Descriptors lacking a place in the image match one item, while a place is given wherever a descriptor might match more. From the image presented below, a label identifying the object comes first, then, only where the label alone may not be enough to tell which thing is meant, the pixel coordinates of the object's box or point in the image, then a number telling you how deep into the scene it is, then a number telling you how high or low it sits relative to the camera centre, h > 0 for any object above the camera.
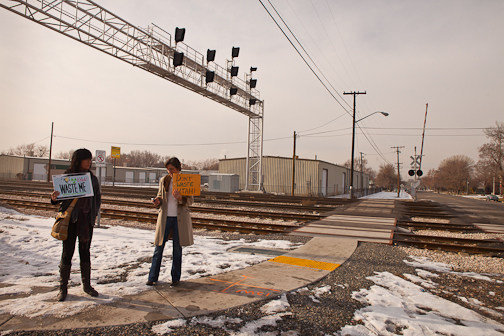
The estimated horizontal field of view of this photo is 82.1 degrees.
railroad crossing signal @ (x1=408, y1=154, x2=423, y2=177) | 25.56 +1.51
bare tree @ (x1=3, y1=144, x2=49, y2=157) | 101.78 +8.12
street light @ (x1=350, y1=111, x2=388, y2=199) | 27.89 +4.95
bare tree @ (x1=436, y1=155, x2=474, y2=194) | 86.94 +4.66
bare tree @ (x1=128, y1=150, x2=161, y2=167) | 136.50 +8.70
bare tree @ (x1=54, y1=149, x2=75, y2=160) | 122.01 +8.16
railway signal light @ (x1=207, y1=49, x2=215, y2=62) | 20.94 +8.98
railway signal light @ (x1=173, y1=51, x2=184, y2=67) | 18.05 +7.47
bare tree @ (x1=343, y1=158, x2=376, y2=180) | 130.19 +8.65
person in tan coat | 4.28 -0.72
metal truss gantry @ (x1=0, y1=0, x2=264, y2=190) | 13.52 +7.45
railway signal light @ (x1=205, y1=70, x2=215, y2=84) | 20.50 +7.30
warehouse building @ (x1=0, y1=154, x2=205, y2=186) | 59.25 +0.80
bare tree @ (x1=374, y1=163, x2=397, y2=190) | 101.62 +2.99
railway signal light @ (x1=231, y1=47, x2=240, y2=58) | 24.80 +10.96
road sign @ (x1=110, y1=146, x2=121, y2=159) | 13.71 +1.15
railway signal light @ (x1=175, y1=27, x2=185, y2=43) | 18.20 +9.05
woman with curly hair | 3.70 -0.69
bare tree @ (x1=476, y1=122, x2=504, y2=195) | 58.78 +7.13
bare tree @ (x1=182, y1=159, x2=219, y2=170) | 144.71 +7.69
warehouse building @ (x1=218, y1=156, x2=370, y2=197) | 38.06 +1.02
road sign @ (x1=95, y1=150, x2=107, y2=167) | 9.57 +0.57
